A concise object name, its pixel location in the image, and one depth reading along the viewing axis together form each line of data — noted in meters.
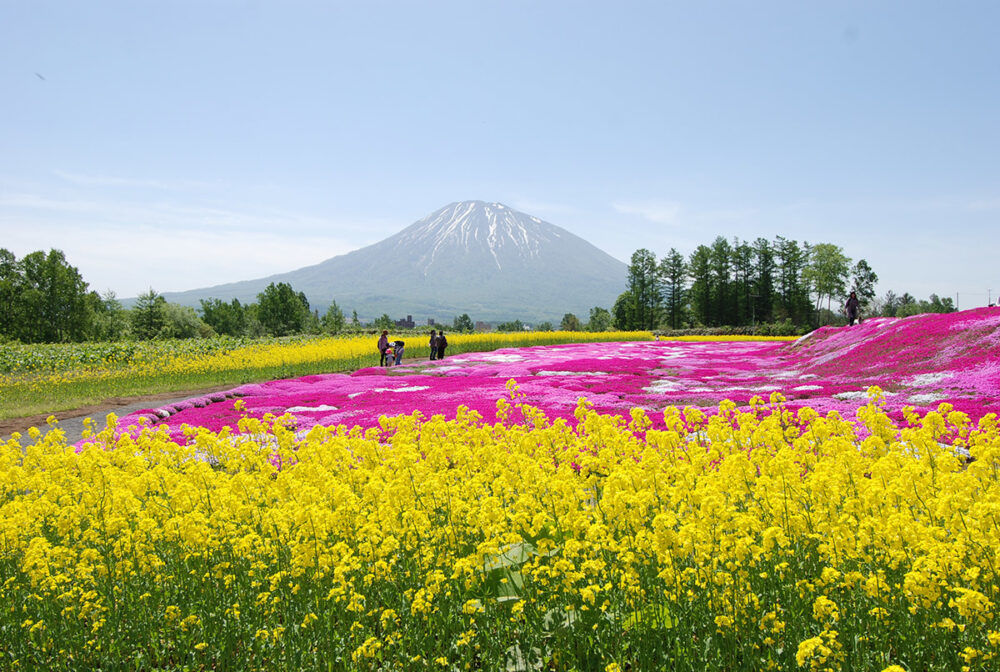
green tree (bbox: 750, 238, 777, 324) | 103.12
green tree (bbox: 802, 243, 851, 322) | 104.81
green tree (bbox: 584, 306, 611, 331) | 116.75
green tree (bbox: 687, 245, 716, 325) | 104.38
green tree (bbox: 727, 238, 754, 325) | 103.12
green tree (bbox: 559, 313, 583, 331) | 112.00
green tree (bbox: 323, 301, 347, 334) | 115.89
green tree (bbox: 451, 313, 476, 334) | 119.18
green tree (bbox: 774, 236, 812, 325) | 104.12
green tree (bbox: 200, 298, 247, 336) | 116.44
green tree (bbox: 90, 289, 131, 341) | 83.44
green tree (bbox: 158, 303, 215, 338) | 85.19
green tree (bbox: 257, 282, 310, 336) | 108.88
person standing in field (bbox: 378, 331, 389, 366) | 30.18
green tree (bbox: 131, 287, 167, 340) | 83.88
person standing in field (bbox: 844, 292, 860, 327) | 36.88
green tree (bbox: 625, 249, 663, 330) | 110.38
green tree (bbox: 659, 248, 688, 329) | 110.12
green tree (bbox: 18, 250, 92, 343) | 81.06
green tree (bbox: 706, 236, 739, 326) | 103.06
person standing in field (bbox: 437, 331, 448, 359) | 34.84
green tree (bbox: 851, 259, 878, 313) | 111.88
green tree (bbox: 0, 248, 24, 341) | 79.25
